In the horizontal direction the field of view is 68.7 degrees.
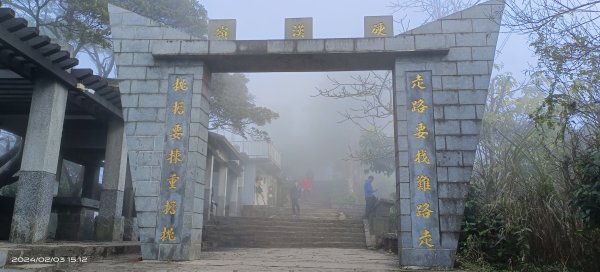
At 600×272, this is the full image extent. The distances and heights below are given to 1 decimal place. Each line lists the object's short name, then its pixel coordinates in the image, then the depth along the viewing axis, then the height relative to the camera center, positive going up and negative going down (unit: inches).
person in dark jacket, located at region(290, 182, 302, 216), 706.1 +35.3
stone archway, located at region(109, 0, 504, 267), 260.2 +69.1
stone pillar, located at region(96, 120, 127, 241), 424.2 +27.0
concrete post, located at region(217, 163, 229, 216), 774.5 +46.4
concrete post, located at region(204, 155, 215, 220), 608.5 +47.2
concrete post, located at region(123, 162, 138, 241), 485.1 -0.7
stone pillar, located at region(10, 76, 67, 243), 312.0 +34.6
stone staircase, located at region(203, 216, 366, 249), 509.7 -17.8
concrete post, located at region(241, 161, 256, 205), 922.7 +69.3
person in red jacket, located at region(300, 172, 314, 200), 844.9 +65.9
